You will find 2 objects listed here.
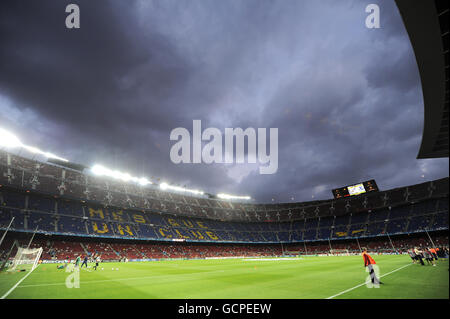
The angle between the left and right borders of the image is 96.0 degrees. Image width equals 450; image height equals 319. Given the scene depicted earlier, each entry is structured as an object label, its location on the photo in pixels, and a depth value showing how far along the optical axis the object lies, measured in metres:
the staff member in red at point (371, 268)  8.82
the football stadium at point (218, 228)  9.04
